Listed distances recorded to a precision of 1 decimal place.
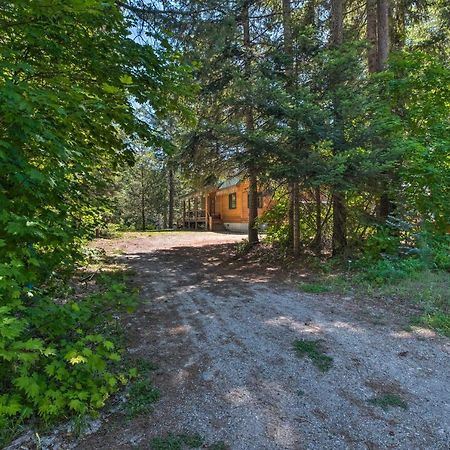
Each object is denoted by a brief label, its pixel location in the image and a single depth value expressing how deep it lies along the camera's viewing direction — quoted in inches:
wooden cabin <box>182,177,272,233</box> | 822.7
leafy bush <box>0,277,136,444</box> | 87.2
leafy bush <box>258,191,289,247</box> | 394.9
